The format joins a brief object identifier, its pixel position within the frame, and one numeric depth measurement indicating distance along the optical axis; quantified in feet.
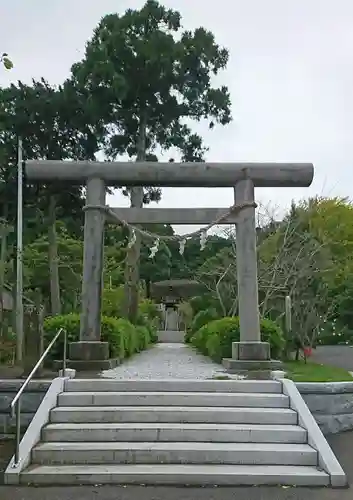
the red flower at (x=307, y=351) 39.77
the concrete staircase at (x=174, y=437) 16.84
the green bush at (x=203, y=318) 54.29
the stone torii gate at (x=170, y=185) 29.43
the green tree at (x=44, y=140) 61.46
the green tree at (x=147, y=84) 55.16
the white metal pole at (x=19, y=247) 48.47
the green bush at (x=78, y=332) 28.12
